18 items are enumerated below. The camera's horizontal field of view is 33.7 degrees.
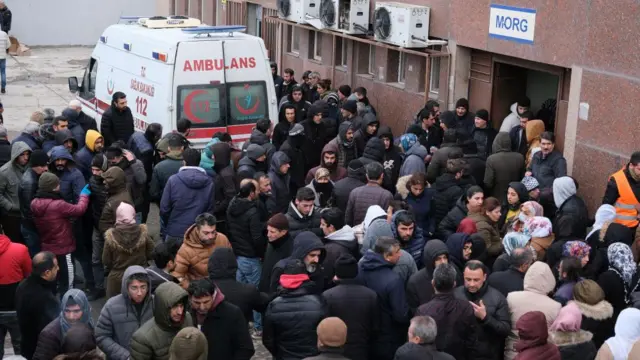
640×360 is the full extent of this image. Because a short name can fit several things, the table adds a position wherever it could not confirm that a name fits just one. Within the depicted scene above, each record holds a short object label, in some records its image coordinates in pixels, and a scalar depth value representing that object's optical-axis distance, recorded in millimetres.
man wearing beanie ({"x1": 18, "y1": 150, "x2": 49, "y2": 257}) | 11148
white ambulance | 13969
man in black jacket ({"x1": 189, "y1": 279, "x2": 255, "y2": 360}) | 7523
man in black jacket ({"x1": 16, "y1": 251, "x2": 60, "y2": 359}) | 8352
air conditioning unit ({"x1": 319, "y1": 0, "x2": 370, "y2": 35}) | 18109
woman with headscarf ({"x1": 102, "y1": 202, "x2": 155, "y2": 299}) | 9727
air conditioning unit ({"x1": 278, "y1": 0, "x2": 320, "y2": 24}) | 19875
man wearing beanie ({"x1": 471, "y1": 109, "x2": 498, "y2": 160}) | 14242
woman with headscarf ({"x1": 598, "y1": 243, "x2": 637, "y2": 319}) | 8523
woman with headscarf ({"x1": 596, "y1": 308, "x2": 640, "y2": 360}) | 7176
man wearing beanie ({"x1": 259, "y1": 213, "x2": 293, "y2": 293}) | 9445
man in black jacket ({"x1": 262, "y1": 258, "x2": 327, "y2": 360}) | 7762
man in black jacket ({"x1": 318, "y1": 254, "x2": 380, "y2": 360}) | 7926
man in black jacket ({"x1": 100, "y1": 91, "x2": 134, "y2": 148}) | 14234
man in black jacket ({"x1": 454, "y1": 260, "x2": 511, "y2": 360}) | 7828
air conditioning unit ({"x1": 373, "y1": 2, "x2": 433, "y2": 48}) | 16516
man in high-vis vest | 10844
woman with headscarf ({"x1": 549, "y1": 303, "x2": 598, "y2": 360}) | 7527
